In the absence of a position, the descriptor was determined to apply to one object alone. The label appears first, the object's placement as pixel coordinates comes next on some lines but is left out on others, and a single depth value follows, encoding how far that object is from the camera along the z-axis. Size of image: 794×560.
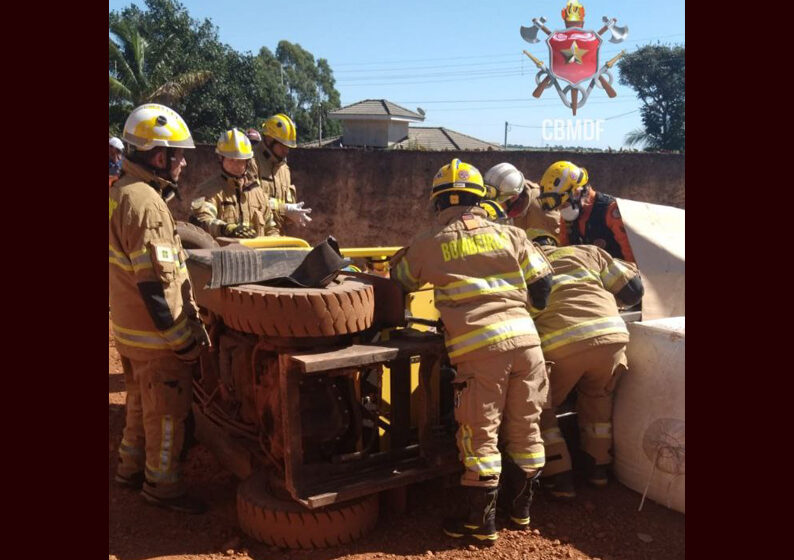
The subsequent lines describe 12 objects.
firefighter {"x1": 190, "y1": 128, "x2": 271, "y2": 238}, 6.07
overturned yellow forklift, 3.37
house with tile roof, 30.23
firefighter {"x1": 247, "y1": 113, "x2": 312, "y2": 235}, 7.26
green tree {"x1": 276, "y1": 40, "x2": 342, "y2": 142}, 68.38
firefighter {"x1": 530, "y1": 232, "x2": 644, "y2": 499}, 4.07
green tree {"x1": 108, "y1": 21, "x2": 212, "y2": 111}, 24.20
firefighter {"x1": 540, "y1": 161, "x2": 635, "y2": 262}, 5.96
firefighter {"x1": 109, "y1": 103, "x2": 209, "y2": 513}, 3.67
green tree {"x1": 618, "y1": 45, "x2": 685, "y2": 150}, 37.16
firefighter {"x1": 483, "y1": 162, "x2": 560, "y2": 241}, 6.54
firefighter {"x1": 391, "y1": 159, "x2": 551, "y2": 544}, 3.59
